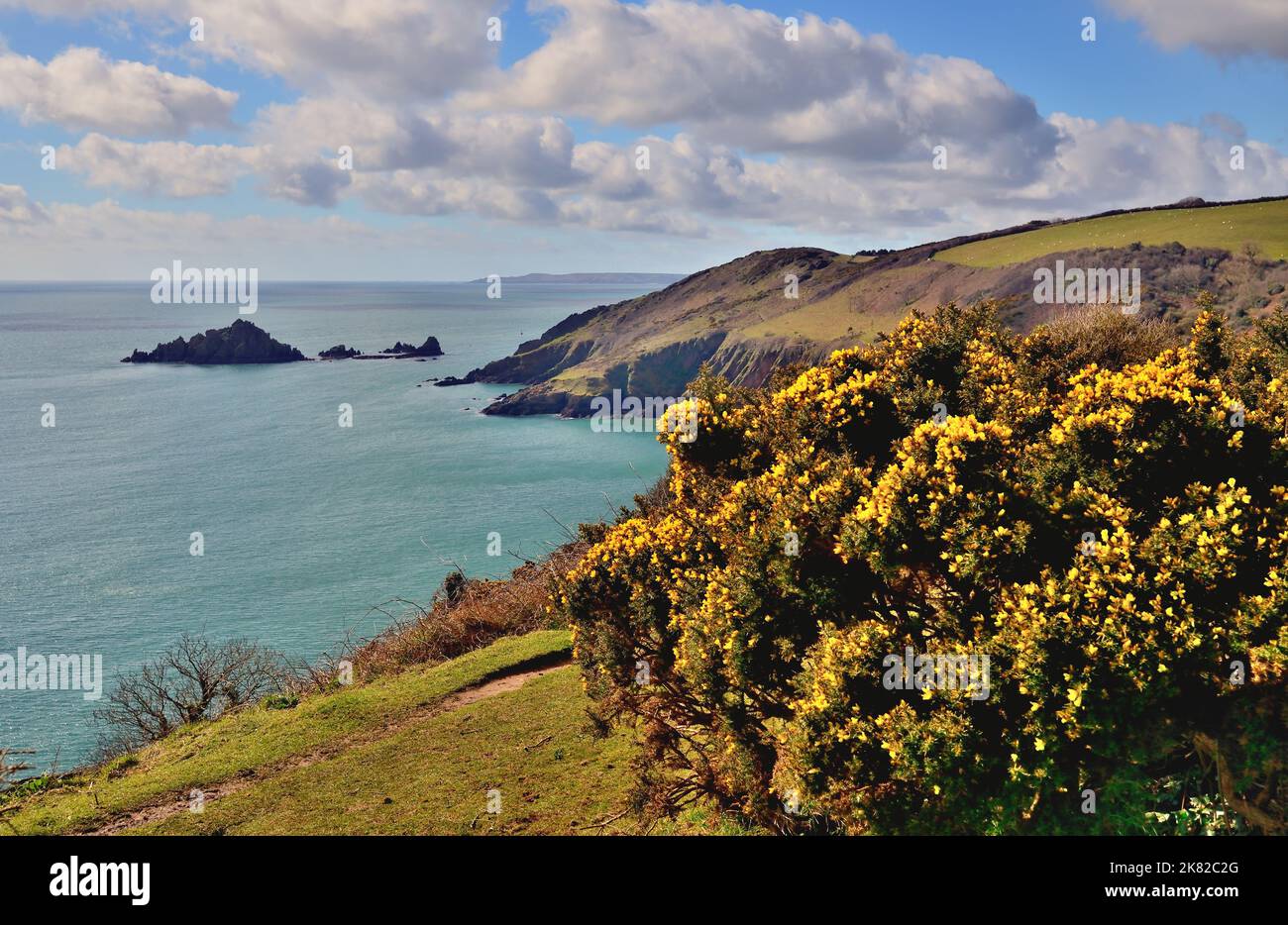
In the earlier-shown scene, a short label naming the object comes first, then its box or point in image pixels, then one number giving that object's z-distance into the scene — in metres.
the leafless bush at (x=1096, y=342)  14.28
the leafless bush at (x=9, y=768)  13.86
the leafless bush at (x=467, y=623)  26.59
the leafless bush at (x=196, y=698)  24.83
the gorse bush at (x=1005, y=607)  8.85
